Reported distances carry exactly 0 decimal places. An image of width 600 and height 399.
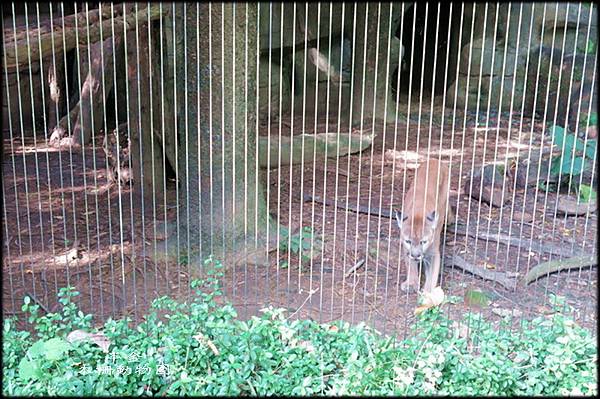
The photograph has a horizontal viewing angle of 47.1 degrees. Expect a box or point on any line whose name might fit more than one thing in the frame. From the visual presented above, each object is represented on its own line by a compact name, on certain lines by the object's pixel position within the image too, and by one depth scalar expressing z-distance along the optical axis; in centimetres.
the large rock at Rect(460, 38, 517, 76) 1085
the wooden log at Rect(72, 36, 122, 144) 792
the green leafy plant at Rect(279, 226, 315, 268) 473
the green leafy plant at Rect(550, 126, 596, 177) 551
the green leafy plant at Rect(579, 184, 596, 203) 563
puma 436
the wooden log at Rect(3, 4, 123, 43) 366
